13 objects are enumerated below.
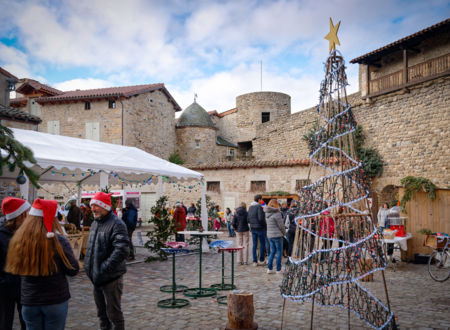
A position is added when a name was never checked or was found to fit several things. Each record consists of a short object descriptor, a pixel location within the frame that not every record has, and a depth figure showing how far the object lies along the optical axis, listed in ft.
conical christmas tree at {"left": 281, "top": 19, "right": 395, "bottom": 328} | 14.07
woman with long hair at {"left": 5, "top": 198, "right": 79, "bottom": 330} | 8.52
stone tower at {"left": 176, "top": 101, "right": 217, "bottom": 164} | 94.02
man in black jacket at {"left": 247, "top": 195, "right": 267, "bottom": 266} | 27.14
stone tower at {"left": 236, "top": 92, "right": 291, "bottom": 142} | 103.60
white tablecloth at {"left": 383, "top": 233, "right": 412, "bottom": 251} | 28.02
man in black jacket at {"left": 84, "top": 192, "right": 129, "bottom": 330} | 11.74
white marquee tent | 26.32
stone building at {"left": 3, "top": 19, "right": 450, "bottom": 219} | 52.16
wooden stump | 14.02
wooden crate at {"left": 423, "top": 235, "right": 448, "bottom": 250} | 25.03
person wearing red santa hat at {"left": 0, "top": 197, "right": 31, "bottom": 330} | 10.37
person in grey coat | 24.49
